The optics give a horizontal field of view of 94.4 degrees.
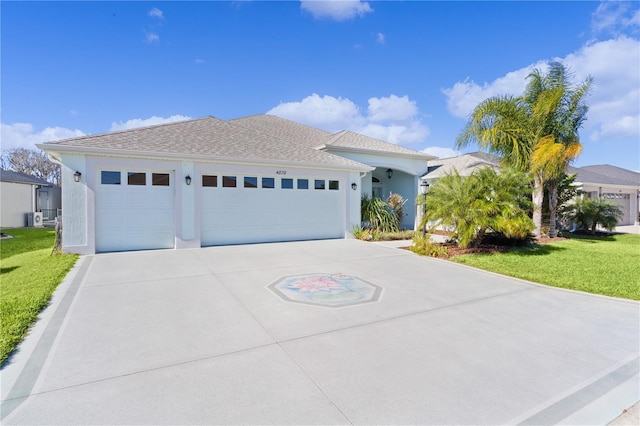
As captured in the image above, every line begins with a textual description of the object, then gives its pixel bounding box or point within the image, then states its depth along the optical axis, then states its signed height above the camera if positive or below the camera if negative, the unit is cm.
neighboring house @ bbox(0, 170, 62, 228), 2095 +96
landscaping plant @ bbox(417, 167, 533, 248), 969 +15
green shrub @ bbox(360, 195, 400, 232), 1467 -34
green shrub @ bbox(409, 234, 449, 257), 987 -136
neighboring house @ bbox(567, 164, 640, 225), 2084 +140
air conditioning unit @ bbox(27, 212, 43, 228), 2228 -63
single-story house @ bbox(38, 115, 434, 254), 941 +84
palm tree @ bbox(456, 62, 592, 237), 1285 +398
